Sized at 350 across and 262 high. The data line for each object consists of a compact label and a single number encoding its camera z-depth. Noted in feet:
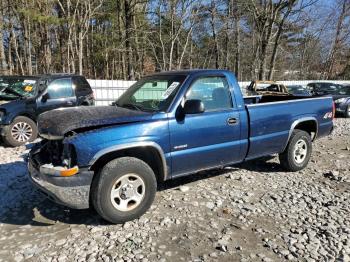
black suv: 27.12
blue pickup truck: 12.50
